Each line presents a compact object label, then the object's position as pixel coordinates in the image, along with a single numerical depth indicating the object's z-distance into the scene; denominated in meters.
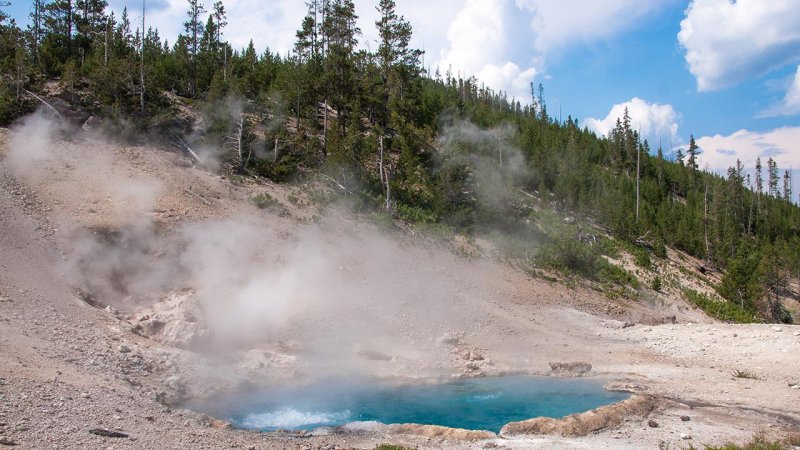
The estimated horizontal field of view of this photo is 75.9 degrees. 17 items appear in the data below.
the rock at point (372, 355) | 20.06
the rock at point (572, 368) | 19.86
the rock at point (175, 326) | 18.08
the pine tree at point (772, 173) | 111.44
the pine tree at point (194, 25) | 54.78
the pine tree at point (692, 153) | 89.94
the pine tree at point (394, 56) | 45.78
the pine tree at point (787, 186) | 111.68
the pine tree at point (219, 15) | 56.09
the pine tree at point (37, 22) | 48.41
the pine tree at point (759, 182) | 104.44
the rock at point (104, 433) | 10.21
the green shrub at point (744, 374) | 18.19
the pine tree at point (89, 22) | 45.03
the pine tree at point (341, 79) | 42.69
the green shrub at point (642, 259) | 41.72
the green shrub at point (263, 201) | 30.06
